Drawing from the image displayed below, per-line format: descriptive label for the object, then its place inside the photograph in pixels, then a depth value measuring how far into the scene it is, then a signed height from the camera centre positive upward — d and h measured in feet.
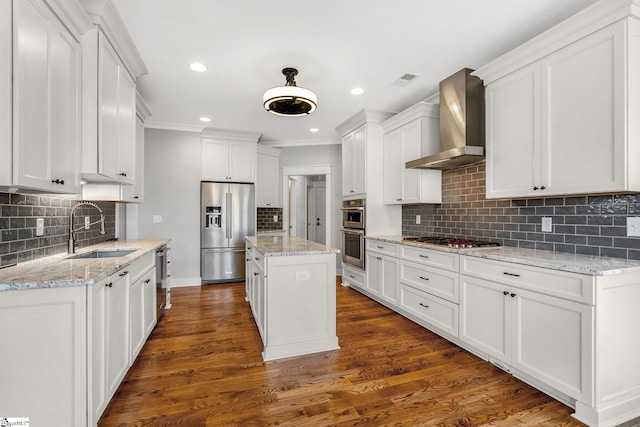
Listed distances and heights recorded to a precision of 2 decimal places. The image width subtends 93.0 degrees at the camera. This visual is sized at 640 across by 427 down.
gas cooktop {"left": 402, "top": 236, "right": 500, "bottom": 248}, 9.10 -0.95
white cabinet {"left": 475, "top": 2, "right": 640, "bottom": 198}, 5.86 +2.33
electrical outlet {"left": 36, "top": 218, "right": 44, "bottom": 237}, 7.22 -0.33
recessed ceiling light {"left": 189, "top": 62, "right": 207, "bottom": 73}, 9.42 +4.63
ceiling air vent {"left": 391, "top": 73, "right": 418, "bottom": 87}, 10.25 +4.68
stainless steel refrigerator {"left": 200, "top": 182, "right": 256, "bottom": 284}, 15.98 -0.77
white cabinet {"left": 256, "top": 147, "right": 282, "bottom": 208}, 18.65 +2.13
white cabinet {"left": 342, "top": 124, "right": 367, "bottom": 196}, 14.30 +2.56
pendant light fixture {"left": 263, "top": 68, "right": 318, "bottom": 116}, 8.64 +3.41
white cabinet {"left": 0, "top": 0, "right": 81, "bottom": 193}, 4.80 +2.04
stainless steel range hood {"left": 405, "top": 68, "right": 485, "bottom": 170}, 9.37 +3.02
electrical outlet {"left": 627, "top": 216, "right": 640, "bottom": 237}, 6.35 -0.26
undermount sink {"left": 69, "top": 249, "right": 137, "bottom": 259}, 8.80 -1.19
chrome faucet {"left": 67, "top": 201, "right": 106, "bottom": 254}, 8.17 -0.70
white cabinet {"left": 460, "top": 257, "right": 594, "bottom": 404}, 5.73 -2.49
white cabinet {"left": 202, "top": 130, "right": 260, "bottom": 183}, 16.33 +3.16
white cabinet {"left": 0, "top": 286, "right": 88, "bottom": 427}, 4.59 -2.21
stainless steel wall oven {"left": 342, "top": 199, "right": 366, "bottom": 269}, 14.07 -0.89
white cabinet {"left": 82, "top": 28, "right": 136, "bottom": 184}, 7.07 +2.60
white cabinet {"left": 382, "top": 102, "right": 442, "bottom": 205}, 11.77 +2.55
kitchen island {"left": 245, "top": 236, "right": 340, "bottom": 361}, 8.18 -2.40
